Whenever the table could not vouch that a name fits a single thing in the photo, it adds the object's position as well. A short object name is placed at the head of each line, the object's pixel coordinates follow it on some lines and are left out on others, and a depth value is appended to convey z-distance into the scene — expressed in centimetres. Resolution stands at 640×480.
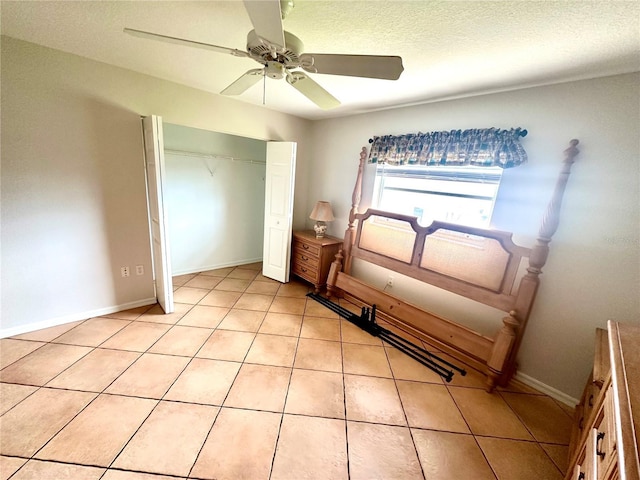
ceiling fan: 96
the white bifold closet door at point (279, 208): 321
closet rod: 325
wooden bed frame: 182
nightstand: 325
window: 225
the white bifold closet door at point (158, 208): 219
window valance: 199
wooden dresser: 65
